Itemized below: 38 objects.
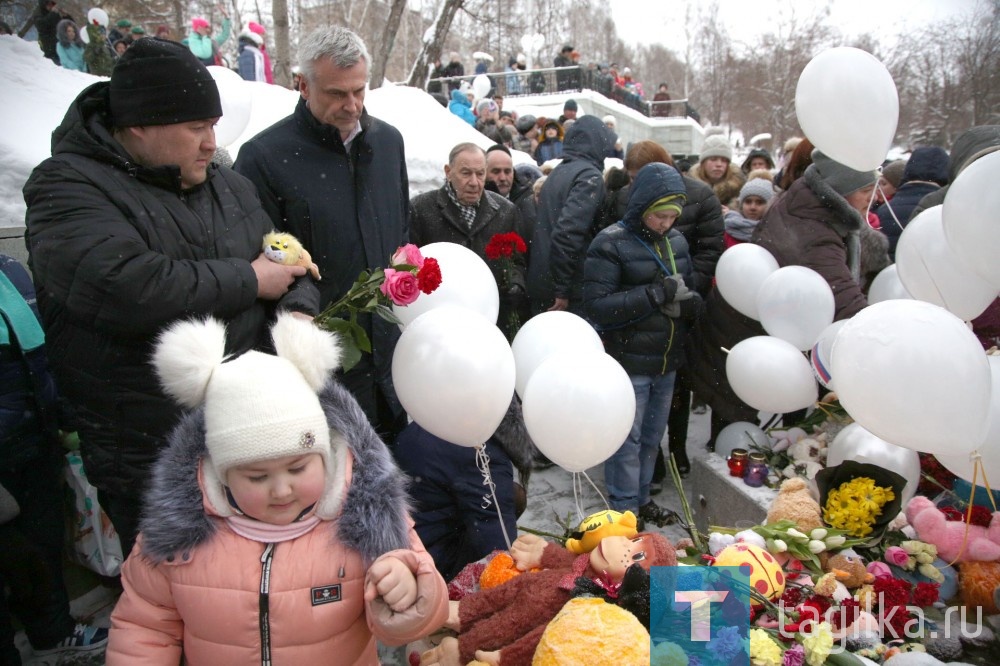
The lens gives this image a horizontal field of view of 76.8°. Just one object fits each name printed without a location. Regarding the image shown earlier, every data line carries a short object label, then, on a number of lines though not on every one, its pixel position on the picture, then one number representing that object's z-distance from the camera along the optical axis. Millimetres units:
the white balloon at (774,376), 2969
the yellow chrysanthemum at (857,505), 2250
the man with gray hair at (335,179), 2332
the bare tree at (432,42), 16375
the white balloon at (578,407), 2082
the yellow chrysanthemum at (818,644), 1688
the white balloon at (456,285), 2246
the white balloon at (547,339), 2428
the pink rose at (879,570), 2162
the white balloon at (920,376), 1856
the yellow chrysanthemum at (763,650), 1659
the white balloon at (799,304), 2959
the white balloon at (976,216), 1951
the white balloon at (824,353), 2774
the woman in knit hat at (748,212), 4277
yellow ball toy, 1961
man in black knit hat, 1550
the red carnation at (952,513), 2404
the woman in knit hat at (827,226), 3180
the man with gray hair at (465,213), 3715
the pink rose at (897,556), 2230
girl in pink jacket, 1376
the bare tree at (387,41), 14609
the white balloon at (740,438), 3322
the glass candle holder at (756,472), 3029
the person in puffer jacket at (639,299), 3189
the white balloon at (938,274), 2449
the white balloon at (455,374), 1938
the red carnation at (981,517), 2346
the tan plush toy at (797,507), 2316
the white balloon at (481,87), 16422
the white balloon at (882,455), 2486
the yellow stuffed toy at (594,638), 1394
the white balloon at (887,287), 3252
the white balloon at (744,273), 3314
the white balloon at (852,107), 2754
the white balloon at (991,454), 2035
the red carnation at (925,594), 2107
